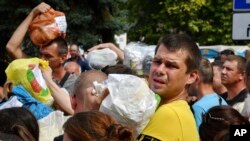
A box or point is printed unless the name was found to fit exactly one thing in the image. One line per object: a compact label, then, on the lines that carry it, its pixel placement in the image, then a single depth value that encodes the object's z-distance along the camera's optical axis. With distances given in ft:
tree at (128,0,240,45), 143.68
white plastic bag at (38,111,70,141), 19.93
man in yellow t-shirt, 15.20
